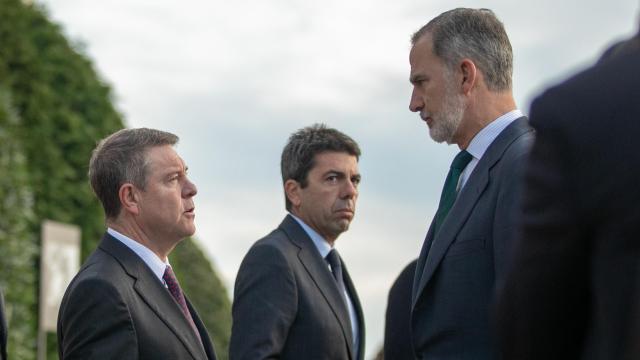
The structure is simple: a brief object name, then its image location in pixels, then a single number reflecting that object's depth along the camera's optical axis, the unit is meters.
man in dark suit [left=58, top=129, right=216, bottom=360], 4.53
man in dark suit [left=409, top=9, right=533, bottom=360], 3.86
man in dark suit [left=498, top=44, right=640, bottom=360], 1.98
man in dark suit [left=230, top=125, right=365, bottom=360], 5.75
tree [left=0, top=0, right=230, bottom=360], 15.62
